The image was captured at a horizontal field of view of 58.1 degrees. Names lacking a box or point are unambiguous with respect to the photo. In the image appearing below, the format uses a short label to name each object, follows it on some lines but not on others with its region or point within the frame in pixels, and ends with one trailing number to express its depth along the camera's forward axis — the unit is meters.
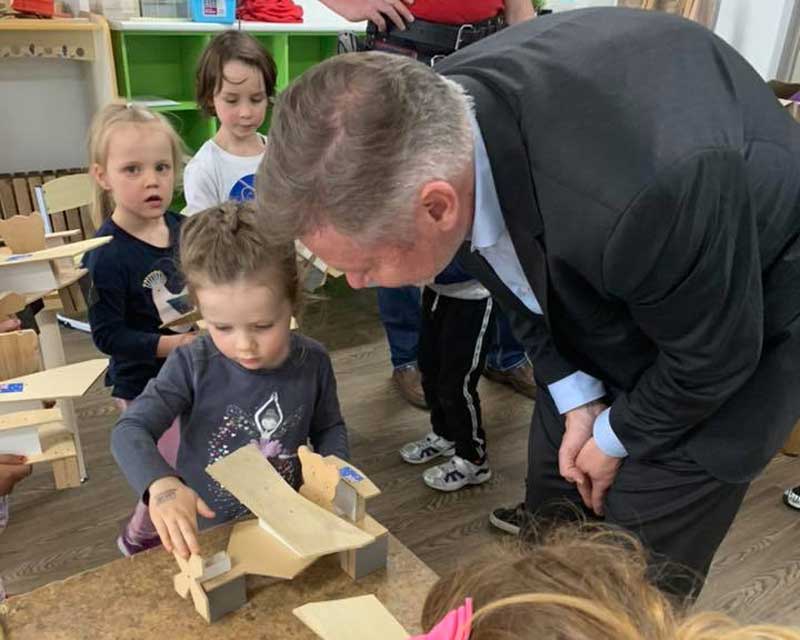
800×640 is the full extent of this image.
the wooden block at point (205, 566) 0.89
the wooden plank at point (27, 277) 1.54
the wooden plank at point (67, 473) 1.32
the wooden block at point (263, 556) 0.94
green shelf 3.31
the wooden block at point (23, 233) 1.60
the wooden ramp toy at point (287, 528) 0.90
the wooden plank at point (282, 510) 0.91
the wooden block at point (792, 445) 2.43
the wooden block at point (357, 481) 0.99
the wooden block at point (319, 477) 0.97
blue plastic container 3.21
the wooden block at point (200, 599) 0.89
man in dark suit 0.82
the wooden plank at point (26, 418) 1.22
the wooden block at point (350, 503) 1.00
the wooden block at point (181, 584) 0.91
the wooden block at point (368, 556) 0.97
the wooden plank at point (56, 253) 1.51
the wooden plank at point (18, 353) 1.30
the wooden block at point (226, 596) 0.89
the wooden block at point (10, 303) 1.49
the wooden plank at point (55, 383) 1.22
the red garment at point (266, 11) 3.39
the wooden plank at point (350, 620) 0.82
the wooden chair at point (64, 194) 2.15
